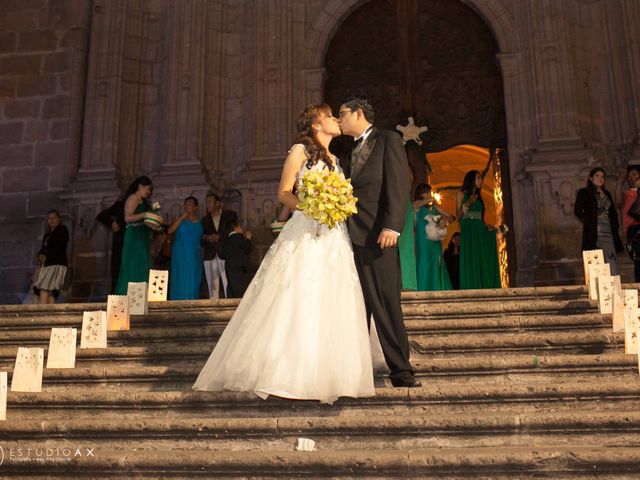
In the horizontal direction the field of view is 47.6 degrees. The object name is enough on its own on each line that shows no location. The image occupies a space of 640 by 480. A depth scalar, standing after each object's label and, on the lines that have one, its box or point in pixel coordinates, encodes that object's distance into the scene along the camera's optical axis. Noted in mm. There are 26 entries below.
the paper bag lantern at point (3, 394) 5148
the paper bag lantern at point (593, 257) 7750
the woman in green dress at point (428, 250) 10047
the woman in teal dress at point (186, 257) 10633
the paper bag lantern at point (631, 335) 5547
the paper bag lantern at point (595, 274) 6965
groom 5008
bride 4660
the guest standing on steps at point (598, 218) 9312
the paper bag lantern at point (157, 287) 8094
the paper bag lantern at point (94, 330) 6566
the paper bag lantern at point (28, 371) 5629
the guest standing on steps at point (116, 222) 10109
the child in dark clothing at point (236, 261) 9867
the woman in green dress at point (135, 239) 9359
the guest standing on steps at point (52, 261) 10469
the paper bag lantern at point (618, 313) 5949
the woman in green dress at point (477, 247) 10258
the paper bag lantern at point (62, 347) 6105
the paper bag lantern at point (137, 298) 7465
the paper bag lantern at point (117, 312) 6992
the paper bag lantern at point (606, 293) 6441
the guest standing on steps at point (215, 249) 10516
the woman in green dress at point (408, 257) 9227
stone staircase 4086
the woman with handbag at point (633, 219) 8906
